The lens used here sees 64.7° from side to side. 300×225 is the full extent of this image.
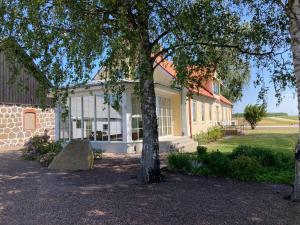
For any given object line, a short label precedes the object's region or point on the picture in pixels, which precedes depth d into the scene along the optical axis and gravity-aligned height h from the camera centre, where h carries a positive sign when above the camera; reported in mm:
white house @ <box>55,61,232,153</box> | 11276 +156
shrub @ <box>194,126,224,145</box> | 14416 -1024
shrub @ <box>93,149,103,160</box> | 9585 -1259
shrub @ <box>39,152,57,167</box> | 8690 -1272
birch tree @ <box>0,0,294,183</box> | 5057 +1946
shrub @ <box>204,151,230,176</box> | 6432 -1226
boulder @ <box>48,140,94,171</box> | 7972 -1156
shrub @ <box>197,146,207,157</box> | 7459 -972
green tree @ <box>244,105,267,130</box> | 23779 +447
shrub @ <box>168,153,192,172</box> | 6849 -1232
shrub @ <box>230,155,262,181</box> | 6175 -1319
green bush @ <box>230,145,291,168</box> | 7210 -1147
